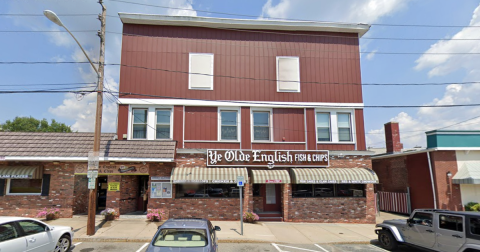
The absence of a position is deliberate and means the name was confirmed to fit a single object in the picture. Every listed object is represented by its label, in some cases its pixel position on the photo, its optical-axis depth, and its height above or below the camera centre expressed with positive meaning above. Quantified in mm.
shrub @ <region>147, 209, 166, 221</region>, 14195 -2465
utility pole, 11432 +2146
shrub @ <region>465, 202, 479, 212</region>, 15320 -2310
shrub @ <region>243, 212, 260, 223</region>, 14555 -2660
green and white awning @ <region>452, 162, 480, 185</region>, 15089 -594
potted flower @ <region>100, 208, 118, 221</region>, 13977 -2368
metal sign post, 12073 -705
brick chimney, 20516 +1815
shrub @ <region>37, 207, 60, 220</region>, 13580 -2279
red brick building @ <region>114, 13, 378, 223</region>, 15328 +2964
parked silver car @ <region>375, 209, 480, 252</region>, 8070 -2179
